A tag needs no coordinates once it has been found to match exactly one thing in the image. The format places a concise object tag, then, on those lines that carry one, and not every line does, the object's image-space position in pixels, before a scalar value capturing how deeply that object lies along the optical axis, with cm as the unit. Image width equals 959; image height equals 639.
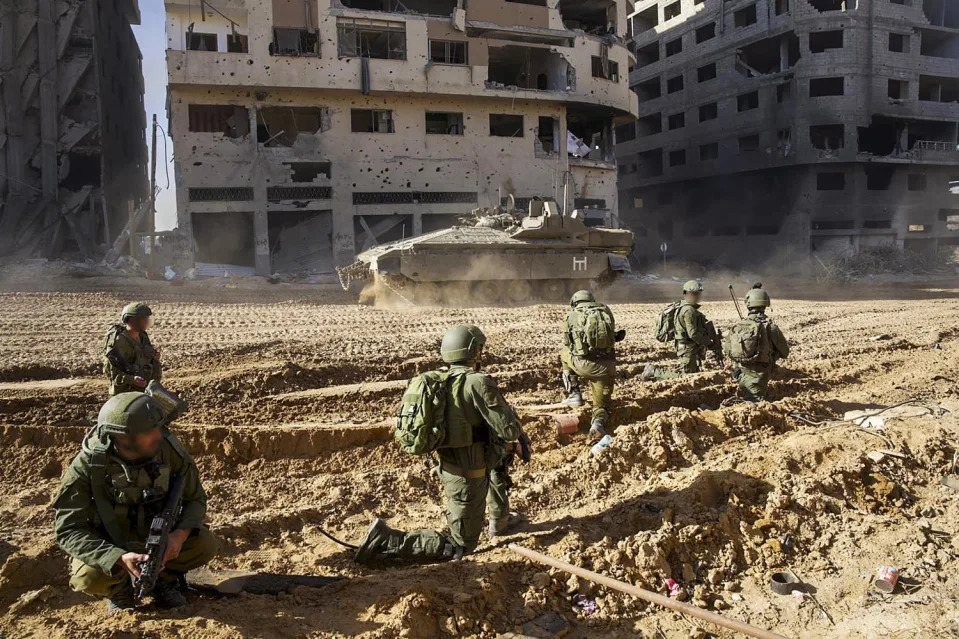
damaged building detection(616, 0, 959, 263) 2852
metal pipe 338
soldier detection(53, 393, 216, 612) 321
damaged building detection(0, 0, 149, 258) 2072
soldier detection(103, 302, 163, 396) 579
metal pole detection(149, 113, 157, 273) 1820
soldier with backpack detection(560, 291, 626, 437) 627
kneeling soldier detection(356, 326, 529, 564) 412
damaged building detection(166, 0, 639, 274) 2138
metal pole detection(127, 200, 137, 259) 1921
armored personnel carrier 1473
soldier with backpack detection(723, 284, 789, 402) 698
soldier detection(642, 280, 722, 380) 811
